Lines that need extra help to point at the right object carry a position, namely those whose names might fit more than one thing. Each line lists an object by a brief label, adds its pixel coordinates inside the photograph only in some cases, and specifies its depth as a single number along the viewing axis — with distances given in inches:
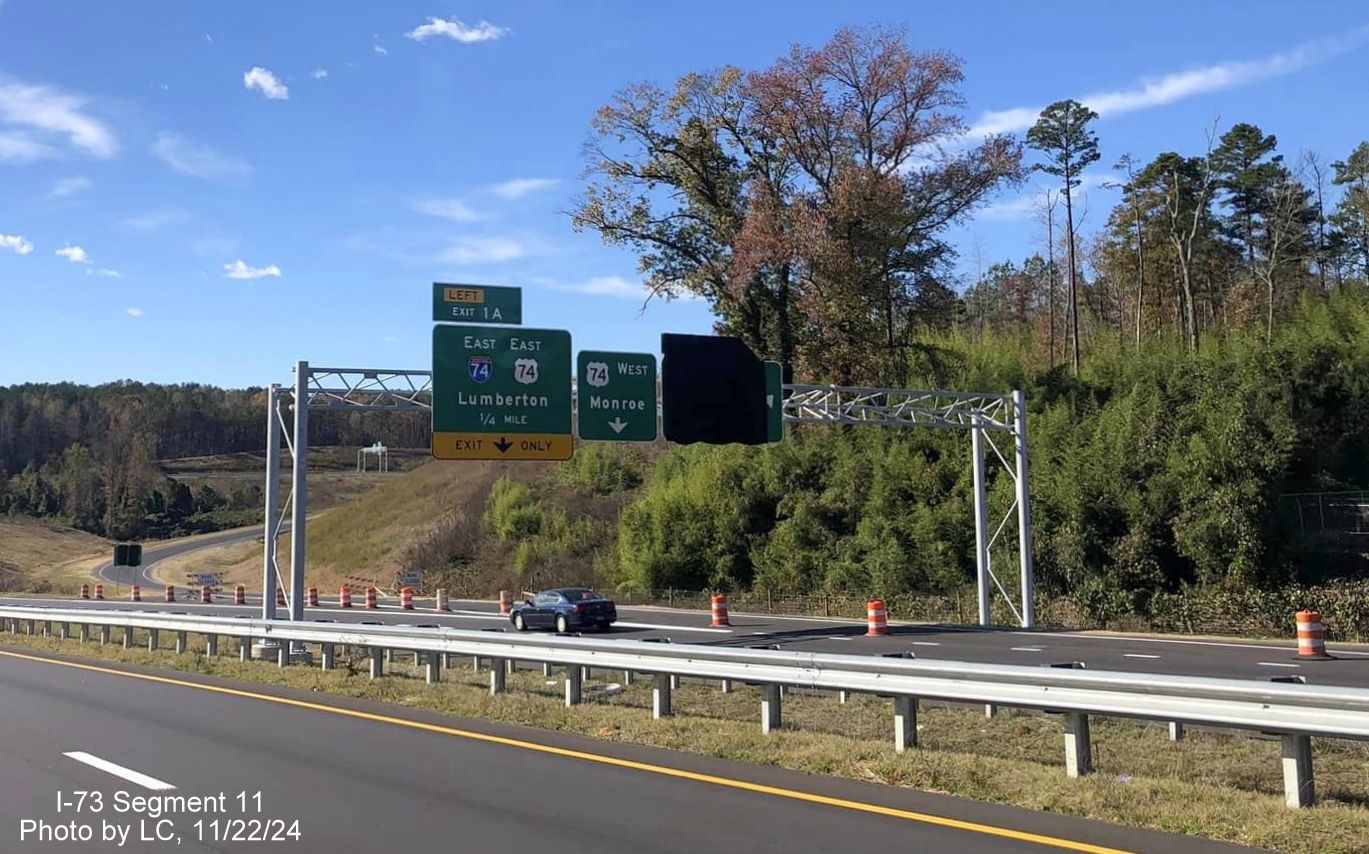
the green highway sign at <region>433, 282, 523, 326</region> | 972.6
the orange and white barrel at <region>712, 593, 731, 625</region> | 1281.1
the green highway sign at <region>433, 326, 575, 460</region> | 979.3
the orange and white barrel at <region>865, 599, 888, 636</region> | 1122.7
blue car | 1269.7
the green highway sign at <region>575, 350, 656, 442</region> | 1013.8
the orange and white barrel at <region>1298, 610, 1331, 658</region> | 860.0
